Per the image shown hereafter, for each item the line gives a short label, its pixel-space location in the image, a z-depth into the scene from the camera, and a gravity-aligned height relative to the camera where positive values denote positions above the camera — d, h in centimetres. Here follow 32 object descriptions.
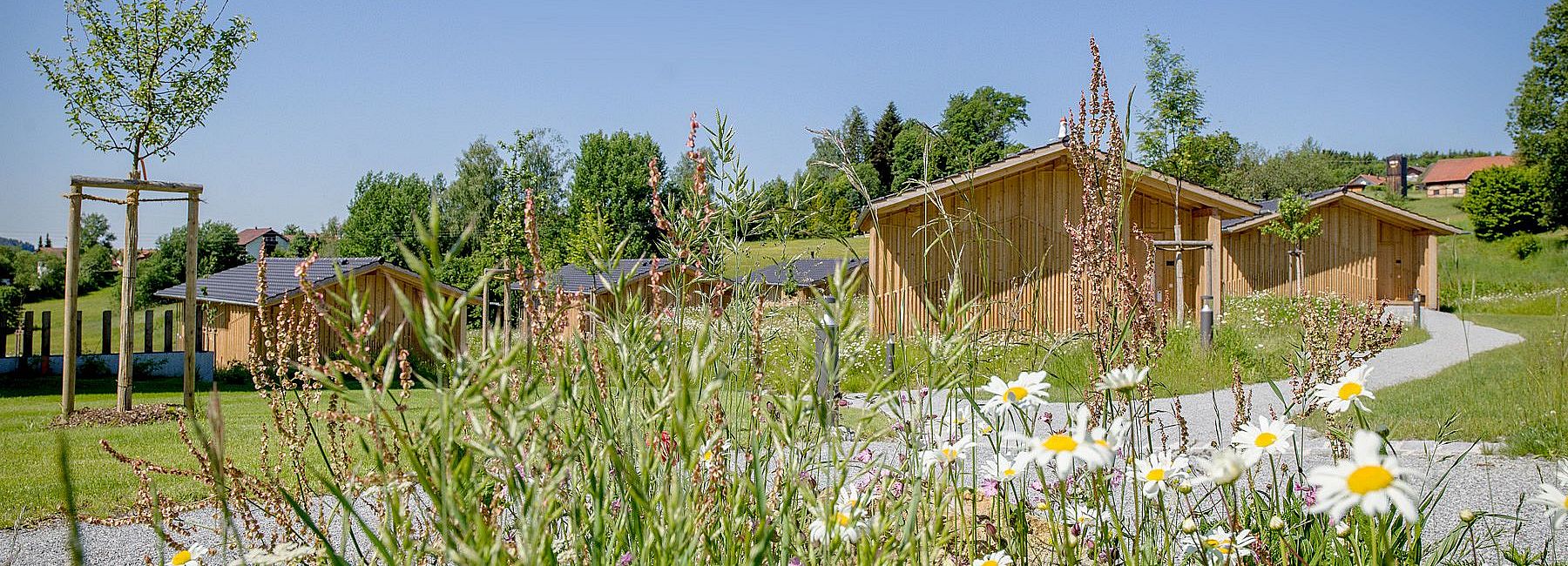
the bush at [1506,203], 3603 +364
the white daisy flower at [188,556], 165 -47
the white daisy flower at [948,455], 131 -23
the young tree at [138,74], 866 +209
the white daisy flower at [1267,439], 140 -23
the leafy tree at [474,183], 4353 +535
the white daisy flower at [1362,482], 83 -18
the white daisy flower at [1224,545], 157 -45
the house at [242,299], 1784 -6
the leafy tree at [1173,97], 3091 +721
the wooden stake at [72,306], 784 -9
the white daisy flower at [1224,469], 88 -17
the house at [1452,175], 7394 +989
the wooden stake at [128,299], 788 -3
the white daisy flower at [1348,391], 146 -15
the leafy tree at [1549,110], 3441 +709
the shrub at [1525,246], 3347 +178
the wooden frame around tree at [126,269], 785 +23
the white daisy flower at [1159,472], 150 -31
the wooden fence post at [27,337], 1405 -63
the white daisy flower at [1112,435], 106 -18
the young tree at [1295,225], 1839 +147
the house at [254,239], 6238 +391
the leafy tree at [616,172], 4619 +634
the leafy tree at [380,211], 4975 +465
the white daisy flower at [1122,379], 104 -10
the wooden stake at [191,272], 796 +21
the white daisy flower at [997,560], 156 -46
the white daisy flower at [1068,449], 98 -17
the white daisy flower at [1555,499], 104 -25
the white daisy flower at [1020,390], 141 -15
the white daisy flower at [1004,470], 153 -30
